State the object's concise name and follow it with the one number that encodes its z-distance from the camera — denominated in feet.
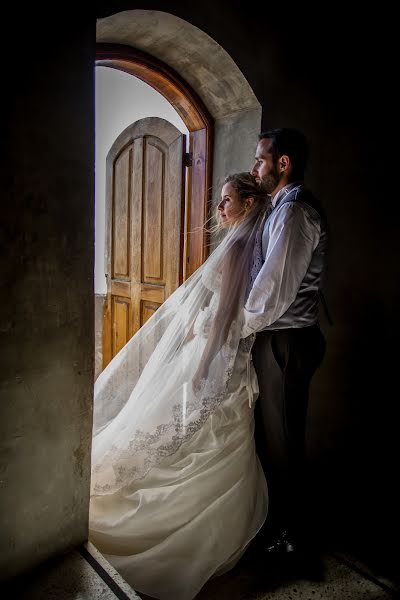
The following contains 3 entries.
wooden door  10.00
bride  5.86
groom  6.13
